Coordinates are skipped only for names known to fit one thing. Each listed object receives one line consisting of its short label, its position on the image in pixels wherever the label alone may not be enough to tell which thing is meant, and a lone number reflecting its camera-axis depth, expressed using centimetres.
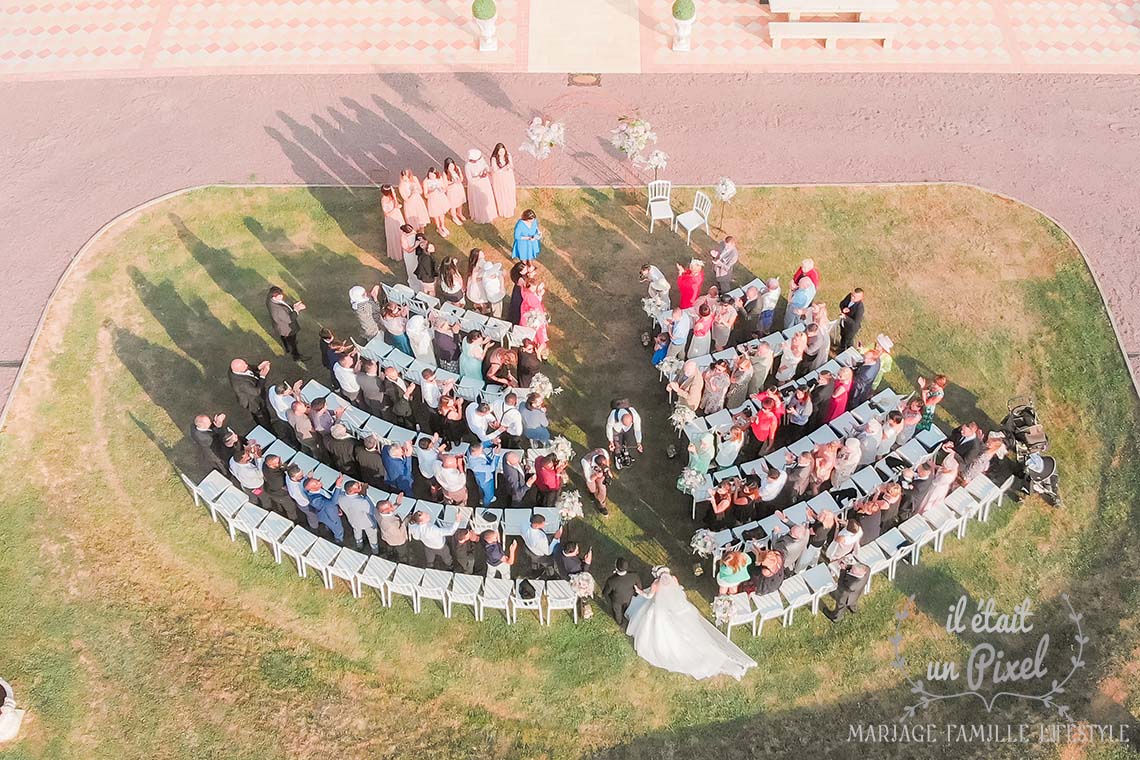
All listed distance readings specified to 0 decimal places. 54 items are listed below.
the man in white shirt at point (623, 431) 1559
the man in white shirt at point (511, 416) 1556
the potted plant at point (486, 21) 2188
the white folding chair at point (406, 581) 1469
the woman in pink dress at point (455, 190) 1886
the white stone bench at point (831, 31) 2259
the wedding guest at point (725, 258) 1742
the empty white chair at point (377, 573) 1473
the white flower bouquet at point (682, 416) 1584
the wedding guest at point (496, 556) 1402
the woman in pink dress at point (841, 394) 1580
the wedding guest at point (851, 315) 1689
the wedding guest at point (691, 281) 1727
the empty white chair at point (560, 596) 1453
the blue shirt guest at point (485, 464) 1519
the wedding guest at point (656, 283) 1720
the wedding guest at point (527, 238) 1798
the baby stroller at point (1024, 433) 1611
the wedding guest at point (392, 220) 1820
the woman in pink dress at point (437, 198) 1873
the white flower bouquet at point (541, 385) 1605
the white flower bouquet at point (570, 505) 1494
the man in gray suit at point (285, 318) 1670
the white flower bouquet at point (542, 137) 1955
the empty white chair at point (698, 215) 1925
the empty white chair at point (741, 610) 1435
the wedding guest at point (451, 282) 1730
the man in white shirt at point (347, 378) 1584
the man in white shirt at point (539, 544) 1424
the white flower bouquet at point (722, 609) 1424
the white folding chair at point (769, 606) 1440
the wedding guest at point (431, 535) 1414
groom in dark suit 1391
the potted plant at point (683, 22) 2194
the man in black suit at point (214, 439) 1510
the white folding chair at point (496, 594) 1456
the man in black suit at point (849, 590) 1405
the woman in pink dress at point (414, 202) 1850
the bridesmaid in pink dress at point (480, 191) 1905
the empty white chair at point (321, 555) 1492
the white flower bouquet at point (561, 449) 1523
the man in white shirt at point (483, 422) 1547
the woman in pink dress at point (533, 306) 1691
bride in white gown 1387
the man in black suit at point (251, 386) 1585
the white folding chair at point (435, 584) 1461
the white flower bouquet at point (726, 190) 1925
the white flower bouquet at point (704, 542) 1487
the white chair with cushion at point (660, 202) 1948
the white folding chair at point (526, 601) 1459
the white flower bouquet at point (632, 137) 1939
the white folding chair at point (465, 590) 1457
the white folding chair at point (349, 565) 1483
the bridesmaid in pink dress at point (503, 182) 1898
